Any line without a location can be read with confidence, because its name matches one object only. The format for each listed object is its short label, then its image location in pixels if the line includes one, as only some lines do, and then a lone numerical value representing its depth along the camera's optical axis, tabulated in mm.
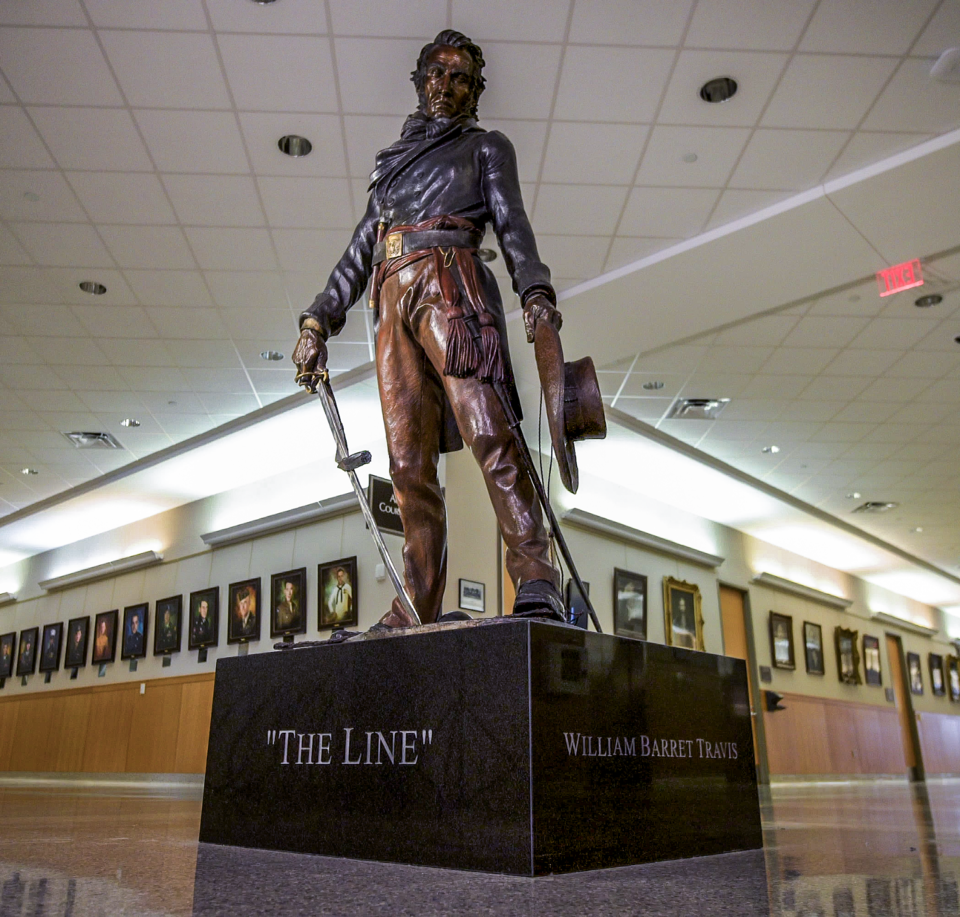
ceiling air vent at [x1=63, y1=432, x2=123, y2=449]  10797
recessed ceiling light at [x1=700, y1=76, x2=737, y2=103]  5102
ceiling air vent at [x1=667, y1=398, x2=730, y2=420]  9797
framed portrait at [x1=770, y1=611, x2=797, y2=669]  14480
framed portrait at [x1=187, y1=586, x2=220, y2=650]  11305
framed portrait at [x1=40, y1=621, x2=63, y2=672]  14172
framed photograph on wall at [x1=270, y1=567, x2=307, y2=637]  10156
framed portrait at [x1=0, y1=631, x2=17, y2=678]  15242
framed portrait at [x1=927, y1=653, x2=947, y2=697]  20656
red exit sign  6758
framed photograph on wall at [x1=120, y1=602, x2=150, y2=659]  12484
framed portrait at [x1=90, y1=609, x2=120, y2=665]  13023
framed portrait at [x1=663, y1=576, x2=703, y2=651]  12094
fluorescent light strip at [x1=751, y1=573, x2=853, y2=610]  14555
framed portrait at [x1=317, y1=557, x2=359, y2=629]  9523
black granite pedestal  1588
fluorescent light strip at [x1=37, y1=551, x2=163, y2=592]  12797
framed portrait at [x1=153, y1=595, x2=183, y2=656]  11922
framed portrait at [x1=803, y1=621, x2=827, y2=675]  15430
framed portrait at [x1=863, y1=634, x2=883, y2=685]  17469
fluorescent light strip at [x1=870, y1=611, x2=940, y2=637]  18283
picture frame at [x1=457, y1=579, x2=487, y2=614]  8891
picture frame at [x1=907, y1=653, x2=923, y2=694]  19594
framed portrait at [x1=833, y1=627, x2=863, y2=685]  16516
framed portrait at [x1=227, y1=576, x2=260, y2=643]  10742
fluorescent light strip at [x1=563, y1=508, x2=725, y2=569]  10723
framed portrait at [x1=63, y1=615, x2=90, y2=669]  13539
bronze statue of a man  2146
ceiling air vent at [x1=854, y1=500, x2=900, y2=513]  13578
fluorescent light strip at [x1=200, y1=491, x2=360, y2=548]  9984
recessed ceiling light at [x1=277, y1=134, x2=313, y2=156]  5578
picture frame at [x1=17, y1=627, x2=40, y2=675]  14695
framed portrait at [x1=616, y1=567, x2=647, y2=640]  11219
